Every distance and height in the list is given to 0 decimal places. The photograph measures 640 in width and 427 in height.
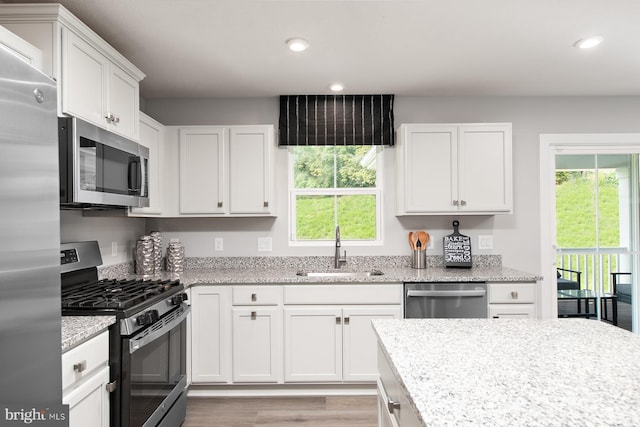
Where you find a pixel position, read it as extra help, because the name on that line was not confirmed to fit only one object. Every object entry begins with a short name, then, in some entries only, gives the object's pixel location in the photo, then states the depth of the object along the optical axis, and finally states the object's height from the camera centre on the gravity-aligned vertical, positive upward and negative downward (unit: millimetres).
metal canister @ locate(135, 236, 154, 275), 3082 -297
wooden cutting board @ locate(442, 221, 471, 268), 3307 -297
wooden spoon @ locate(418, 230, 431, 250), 3385 -196
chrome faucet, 3380 -321
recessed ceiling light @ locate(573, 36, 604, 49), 2344 +1063
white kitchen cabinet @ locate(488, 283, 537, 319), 2834 -615
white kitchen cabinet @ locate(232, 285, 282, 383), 2875 -853
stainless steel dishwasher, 2811 -607
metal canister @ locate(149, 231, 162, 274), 3158 -261
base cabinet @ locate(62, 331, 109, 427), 1426 -640
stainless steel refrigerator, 801 -44
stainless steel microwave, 1748 +264
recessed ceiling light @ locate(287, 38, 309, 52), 2338 +1057
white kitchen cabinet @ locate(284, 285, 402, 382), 2883 -874
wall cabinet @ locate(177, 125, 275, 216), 3180 +400
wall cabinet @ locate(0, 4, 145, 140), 1751 +789
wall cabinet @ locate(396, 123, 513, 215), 3168 +394
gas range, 1741 -575
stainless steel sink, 3220 -479
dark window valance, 3428 +881
